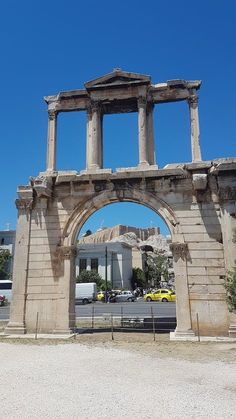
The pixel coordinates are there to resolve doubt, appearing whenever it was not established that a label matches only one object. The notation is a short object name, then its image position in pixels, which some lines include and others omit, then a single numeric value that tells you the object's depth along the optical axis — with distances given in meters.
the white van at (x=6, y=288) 43.11
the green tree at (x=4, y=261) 54.87
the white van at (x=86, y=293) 43.38
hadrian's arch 13.95
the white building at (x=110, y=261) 68.78
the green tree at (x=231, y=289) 10.88
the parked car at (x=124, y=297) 47.00
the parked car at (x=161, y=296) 42.24
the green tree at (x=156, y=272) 78.37
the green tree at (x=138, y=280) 74.31
